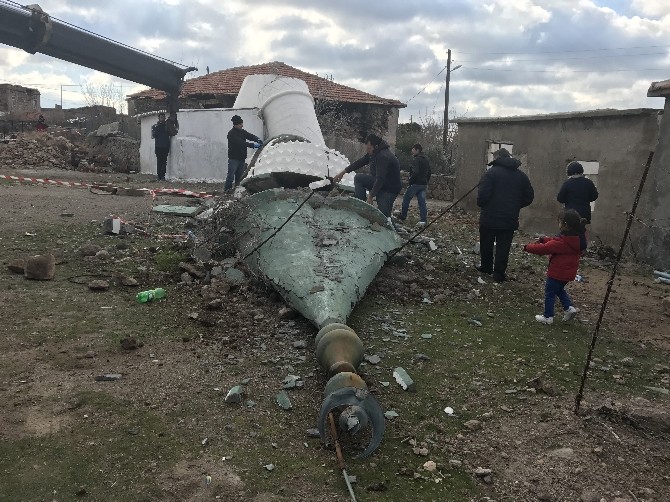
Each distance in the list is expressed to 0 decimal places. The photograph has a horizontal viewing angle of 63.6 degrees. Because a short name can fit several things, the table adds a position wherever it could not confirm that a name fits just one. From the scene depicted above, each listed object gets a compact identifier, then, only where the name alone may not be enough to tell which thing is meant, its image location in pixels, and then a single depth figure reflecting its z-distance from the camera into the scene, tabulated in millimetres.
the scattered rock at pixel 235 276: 5332
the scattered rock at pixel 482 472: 2705
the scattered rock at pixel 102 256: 5887
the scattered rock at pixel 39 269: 5129
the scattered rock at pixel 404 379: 3576
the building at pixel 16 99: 26969
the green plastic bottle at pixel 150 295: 4859
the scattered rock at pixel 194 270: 5527
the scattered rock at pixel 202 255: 5906
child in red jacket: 4855
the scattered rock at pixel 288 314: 4551
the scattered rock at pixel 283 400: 3244
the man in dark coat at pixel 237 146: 10634
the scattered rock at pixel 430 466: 2730
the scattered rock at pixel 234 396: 3242
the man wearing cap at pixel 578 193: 6695
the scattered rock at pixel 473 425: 3125
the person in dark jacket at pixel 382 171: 7668
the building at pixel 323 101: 21875
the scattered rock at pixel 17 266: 5250
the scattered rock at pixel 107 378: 3423
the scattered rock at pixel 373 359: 3940
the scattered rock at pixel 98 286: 5023
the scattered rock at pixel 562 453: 2889
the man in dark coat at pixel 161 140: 13773
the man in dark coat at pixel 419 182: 10195
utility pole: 25769
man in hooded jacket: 6195
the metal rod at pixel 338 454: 2491
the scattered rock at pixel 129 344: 3863
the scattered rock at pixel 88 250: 5938
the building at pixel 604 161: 8094
